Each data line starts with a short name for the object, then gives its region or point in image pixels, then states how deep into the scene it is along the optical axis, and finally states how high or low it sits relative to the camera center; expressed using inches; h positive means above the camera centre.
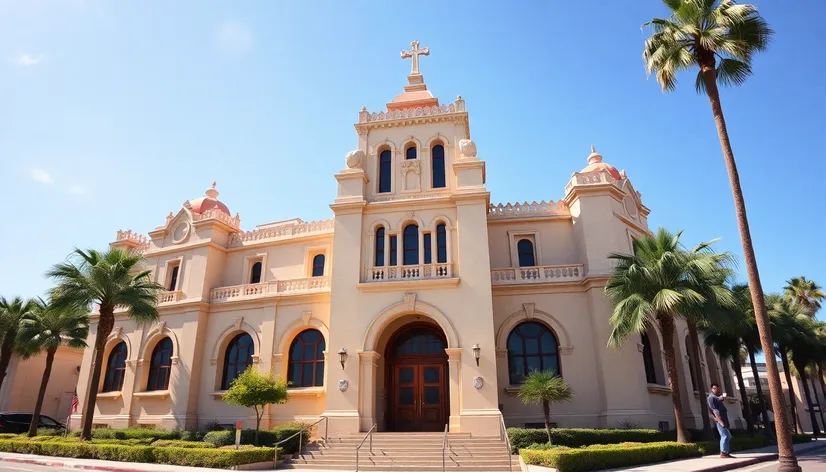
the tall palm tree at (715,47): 541.1 +378.2
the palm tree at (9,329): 1059.3 +145.9
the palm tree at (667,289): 711.7 +149.3
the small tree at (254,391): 768.3 +11.8
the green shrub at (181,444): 749.3 -63.0
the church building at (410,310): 826.2 +153.5
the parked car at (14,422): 1092.5 -42.4
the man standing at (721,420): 638.5 -30.8
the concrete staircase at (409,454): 668.1 -74.9
